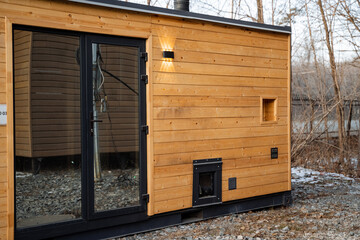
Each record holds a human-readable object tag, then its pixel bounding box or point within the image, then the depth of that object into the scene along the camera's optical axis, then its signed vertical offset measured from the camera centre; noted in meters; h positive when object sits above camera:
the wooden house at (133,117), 3.60 +0.01
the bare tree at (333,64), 9.53 +1.31
